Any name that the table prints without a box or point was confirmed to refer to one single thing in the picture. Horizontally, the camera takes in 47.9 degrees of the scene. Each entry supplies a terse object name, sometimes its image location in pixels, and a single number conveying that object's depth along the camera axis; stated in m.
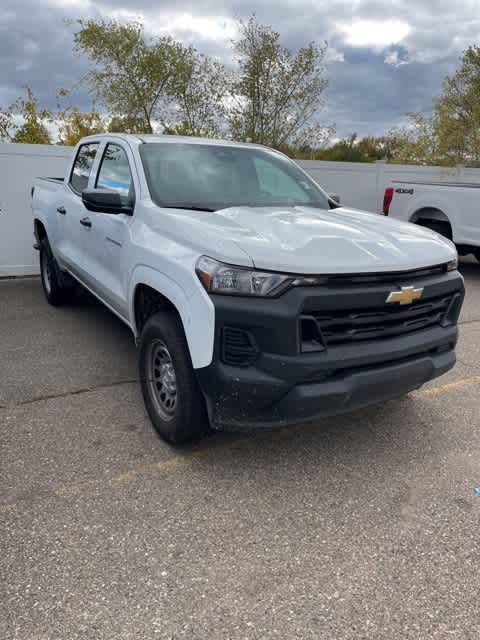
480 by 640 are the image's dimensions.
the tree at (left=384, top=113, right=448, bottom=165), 18.80
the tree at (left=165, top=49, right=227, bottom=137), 18.22
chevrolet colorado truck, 2.61
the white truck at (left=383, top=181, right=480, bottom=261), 8.34
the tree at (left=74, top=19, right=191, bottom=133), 18.22
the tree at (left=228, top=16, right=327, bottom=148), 16.98
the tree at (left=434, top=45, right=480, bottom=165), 18.17
